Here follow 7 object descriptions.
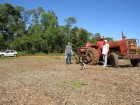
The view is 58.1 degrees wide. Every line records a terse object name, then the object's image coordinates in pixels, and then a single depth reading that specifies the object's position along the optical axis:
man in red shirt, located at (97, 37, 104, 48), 9.28
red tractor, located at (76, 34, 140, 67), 8.25
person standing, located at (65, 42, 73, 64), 10.03
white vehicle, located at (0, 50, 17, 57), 25.96
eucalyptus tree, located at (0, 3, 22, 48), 35.20
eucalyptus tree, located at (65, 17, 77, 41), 34.41
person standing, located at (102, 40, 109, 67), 8.19
